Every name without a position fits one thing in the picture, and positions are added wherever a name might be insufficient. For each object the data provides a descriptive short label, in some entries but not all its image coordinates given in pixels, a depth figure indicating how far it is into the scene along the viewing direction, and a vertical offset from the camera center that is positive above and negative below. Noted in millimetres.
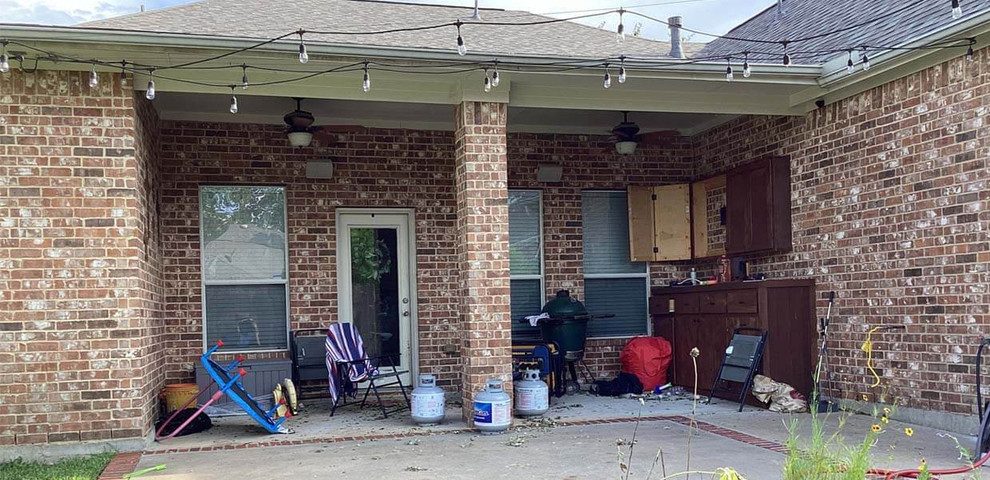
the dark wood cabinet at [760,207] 7828 +537
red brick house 5863 +707
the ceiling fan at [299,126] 7691 +1386
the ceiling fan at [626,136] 8609 +1353
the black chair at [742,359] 7305 -842
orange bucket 7145 -1008
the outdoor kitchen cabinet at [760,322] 7457 -550
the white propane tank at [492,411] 6340 -1069
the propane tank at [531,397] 6996 -1067
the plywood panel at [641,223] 9273 +478
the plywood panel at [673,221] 9281 +486
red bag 8664 -969
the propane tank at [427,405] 6785 -1082
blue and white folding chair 7441 -802
